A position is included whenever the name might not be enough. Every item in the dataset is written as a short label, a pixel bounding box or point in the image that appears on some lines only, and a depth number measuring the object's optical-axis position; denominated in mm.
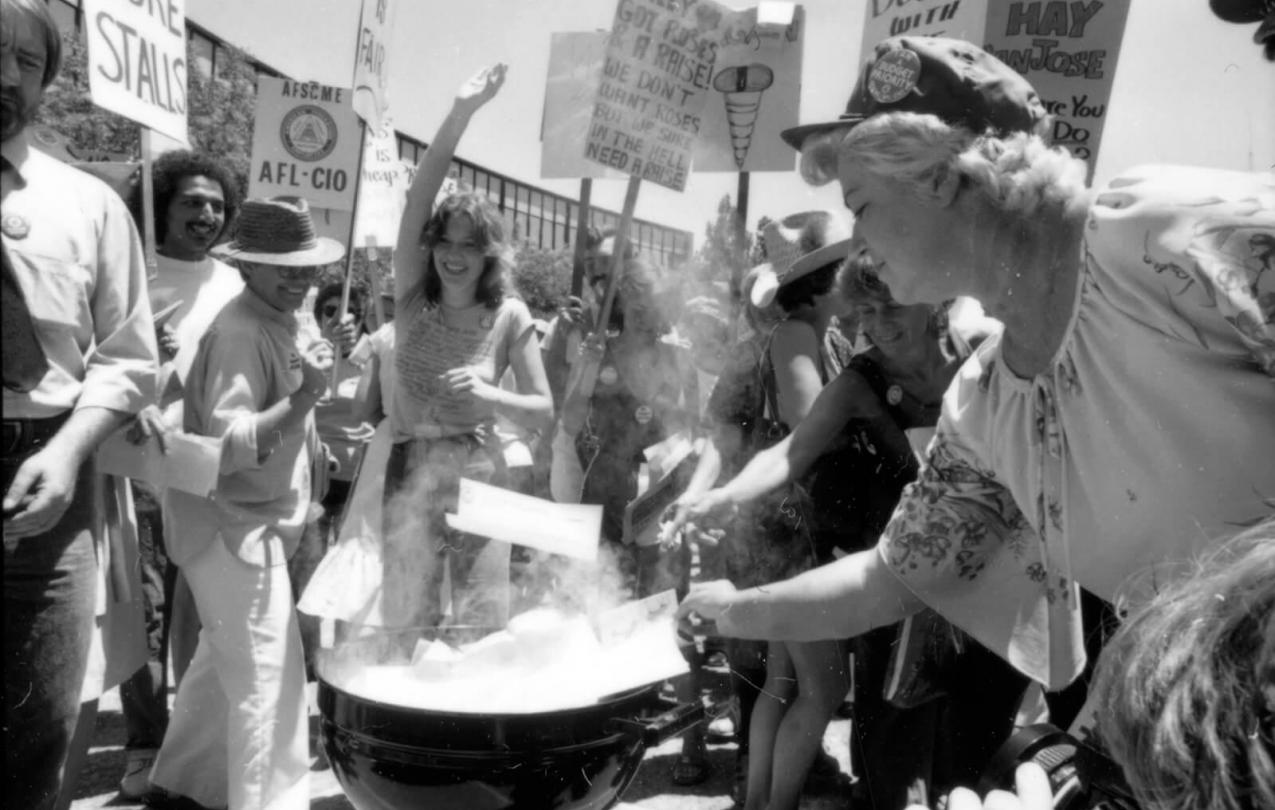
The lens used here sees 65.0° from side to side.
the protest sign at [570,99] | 4031
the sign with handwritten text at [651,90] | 3803
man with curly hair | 3352
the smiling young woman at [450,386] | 3264
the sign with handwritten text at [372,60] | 4082
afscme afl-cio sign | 4527
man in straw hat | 2850
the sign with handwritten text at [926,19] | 2916
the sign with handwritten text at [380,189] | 4891
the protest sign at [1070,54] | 2932
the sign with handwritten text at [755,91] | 3859
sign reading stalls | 3135
